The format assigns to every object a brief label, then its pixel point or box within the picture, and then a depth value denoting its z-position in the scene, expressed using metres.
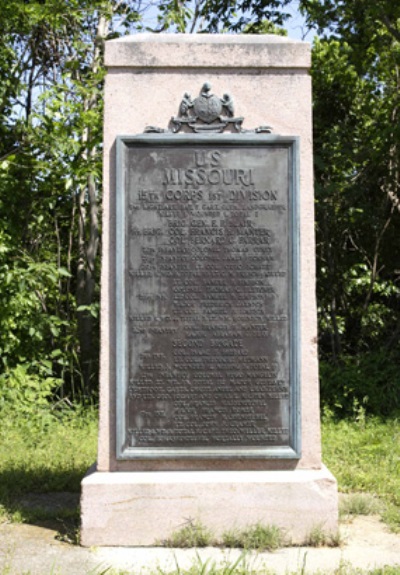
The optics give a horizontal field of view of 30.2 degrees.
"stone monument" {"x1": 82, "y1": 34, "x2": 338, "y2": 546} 4.93
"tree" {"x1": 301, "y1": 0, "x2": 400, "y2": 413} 10.75
